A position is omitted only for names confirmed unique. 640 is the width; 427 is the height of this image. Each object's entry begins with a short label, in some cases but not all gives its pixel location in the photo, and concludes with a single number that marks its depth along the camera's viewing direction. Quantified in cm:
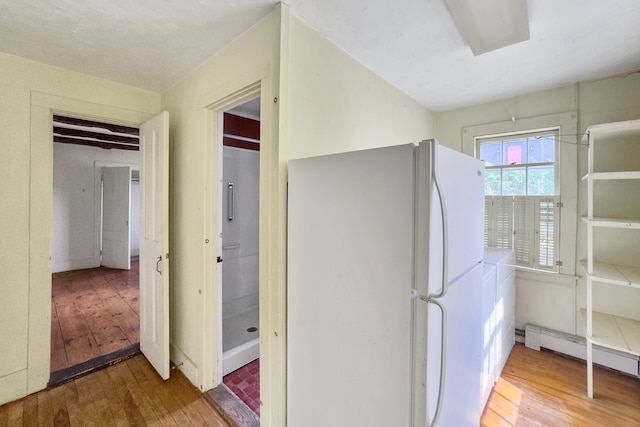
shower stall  282
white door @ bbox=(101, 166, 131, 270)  510
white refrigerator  92
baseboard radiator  210
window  251
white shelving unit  183
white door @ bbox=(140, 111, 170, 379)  205
